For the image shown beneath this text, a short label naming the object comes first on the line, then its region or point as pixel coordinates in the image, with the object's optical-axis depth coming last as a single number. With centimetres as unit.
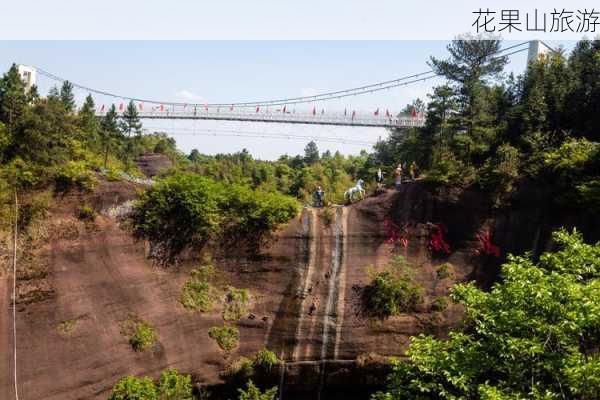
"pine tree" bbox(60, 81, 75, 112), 3050
